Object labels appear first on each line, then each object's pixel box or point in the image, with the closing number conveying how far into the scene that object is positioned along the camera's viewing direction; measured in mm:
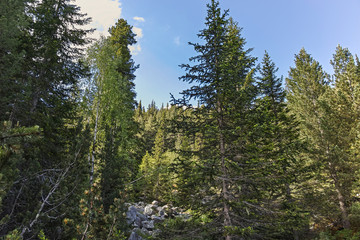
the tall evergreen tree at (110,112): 8227
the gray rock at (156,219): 17406
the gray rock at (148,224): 14574
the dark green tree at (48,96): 4599
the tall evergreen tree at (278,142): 6031
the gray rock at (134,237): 9099
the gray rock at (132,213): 13631
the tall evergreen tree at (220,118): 6258
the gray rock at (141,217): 16062
